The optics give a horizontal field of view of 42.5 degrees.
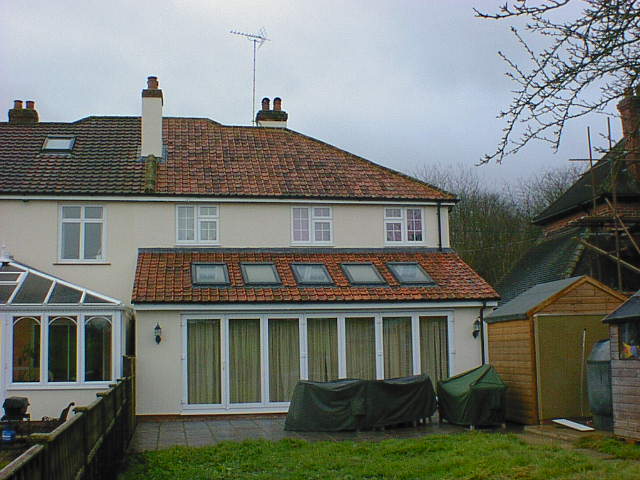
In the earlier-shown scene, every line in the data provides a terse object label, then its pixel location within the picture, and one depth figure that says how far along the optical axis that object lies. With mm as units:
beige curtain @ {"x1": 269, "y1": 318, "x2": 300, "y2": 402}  20817
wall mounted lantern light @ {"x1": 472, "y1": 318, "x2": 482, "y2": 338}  21734
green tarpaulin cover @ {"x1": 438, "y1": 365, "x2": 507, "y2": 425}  16469
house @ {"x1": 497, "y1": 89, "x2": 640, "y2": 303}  26297
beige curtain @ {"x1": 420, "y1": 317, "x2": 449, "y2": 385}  21562
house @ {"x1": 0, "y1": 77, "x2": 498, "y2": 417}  19859
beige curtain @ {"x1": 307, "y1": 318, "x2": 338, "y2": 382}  21109
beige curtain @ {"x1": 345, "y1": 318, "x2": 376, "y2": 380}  21297
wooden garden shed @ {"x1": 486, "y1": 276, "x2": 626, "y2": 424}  16297
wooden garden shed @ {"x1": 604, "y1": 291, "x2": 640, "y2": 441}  12906
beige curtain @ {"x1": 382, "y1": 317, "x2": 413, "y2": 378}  21438
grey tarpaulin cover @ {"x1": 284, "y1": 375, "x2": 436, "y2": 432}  16688
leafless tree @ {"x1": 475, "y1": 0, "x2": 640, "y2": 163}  6840
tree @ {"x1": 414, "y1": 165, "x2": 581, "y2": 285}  43281
